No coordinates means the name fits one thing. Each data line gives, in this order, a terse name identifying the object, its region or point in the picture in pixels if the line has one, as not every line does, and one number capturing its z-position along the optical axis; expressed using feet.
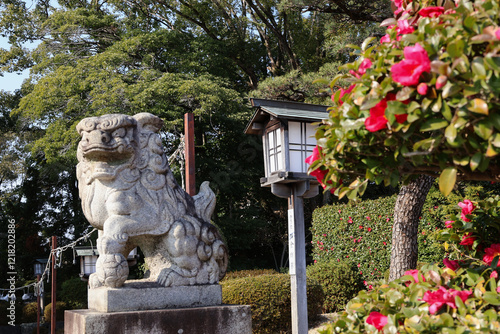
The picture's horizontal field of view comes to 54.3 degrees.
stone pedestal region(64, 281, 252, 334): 11.00
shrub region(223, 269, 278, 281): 35.19
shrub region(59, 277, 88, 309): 44.49
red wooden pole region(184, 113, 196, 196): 23.65
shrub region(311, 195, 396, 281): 32.35
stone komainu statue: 11.89
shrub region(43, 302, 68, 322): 44.42
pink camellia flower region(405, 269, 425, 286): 6.78
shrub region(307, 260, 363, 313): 31.33
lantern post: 17.28
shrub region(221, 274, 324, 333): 24.59
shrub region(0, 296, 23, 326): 46.16
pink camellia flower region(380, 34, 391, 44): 6.11
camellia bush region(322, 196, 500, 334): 5.43
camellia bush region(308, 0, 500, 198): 4.73
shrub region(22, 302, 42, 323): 45.93
